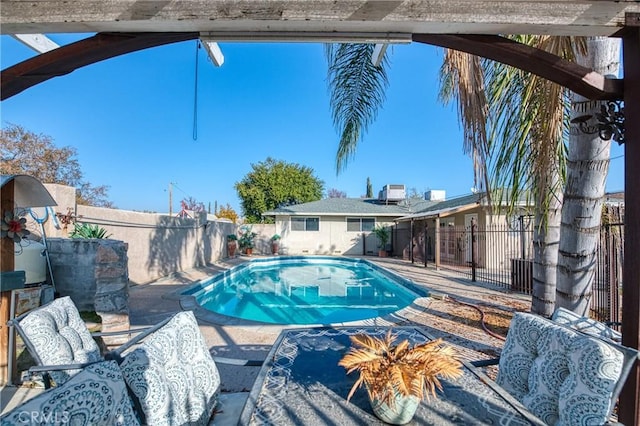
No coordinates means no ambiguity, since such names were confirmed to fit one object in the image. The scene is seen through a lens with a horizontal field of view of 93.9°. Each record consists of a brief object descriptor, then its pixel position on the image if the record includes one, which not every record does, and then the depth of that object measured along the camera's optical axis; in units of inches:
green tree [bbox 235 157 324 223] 1071.0
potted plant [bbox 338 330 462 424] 57.3
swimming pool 309.7
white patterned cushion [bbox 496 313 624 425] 60.3
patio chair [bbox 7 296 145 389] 80.1
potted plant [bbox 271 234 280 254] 756.5
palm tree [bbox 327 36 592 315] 119.6
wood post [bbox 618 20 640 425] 75.5
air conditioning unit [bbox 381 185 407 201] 862.5
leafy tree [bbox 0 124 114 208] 529.0
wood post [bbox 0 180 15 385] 117.4
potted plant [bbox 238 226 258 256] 749.3
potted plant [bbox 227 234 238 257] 691.4
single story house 766.5
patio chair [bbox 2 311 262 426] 55.0
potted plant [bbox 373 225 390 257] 729.0
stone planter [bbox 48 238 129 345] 160.7
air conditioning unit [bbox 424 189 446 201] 986.4
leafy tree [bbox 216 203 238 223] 1001.9
